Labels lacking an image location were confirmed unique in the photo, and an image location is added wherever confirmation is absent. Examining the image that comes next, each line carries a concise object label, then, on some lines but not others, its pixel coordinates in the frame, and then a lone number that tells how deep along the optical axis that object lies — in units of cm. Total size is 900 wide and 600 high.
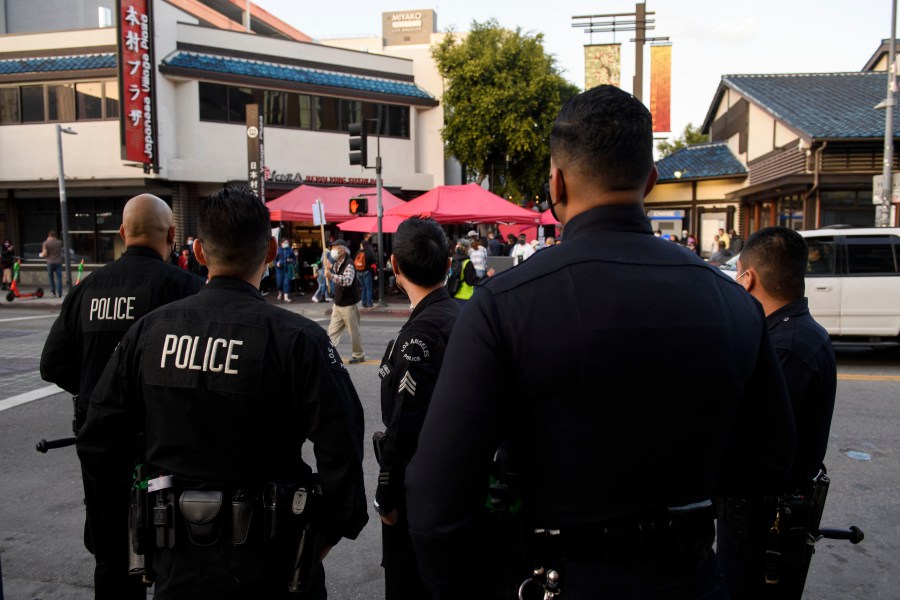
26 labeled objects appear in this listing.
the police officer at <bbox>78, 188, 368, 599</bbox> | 211
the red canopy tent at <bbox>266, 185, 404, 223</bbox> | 1961
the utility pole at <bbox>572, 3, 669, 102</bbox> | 1848
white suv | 966
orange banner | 1806
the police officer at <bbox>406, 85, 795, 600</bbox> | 151
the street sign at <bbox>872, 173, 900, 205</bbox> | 1465
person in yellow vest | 579
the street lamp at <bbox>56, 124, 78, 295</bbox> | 1872
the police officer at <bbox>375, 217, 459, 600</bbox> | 272
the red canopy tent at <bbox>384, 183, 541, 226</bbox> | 1730
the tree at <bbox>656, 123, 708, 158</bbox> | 5122
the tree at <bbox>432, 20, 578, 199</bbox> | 2775
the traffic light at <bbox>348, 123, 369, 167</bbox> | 1568
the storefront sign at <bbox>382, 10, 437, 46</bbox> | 5325
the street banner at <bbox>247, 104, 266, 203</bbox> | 1866
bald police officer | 325
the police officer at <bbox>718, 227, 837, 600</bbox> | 249
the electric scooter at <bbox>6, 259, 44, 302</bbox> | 1878
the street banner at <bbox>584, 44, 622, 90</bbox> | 1744
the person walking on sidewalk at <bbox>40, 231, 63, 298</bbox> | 1947
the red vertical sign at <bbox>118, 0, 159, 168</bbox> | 2030
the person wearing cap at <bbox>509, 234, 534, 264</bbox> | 1913
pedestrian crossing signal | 1678
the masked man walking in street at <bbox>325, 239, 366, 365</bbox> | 1004
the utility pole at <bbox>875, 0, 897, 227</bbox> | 1459
